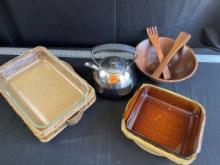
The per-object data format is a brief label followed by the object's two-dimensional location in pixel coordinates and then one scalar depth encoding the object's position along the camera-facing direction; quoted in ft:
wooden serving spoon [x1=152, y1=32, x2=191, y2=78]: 2.45
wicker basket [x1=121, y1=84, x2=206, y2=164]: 1.67
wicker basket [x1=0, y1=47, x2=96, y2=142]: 1.84
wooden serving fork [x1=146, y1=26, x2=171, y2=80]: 2.46
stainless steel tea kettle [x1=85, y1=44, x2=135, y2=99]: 2.12
